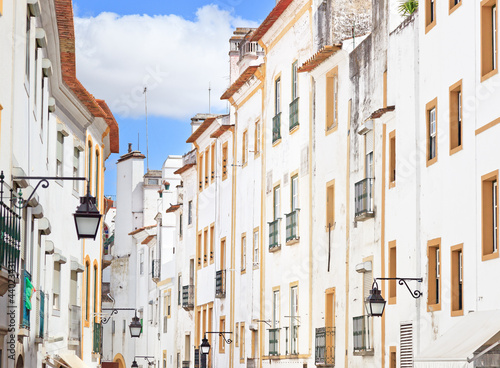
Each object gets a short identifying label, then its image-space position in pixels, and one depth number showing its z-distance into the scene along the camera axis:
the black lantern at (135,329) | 45.80
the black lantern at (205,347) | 42.31
